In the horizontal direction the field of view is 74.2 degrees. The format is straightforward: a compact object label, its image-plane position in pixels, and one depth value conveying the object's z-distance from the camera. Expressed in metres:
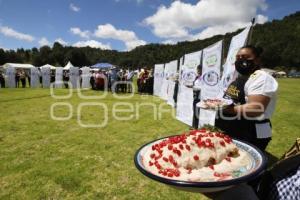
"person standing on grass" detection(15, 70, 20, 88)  20.26
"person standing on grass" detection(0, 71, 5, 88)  19.37
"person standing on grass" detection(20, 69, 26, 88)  20.03
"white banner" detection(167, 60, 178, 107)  10.63
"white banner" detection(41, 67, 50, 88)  20.05
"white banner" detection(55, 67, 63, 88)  19.91
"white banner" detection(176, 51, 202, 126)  7.18
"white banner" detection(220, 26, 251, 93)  3.80
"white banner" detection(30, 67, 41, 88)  20.12
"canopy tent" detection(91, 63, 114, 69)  28.82
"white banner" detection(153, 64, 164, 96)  13.82
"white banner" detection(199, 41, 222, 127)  5.45
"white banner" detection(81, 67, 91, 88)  19.69
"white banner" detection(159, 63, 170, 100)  12.30
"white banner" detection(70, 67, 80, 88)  19.31
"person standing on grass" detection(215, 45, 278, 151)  2.02
